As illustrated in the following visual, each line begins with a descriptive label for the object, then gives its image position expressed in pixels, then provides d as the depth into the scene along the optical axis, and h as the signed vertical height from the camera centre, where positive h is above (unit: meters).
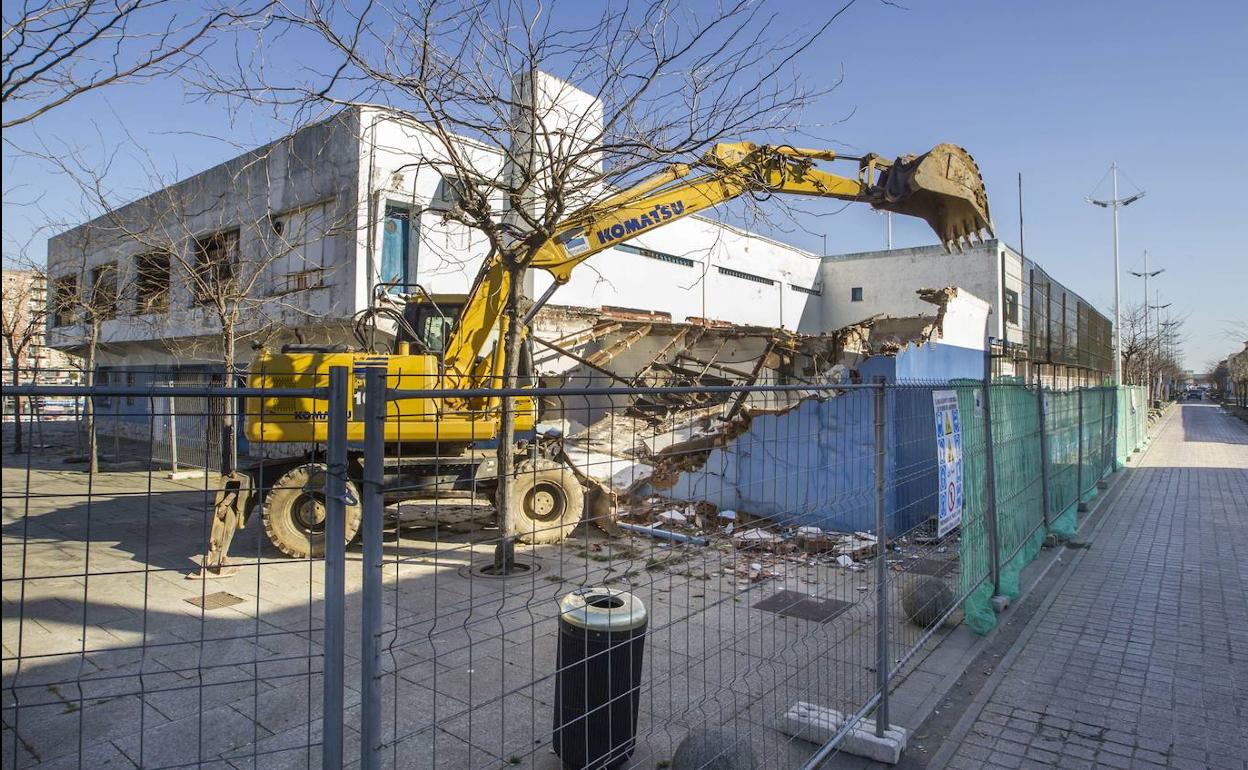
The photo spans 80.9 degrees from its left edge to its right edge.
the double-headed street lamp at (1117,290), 29.22 +4.47
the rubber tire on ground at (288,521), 7.73 -1.40
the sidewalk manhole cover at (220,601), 6.35 -1.89
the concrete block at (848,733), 3.72 -1.78
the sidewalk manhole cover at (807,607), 5.77 -1.78
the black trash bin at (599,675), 3.27 -1.30
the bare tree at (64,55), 3.11 +1.50
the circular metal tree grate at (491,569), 7.28 -1.81
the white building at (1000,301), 17.77 +3.26
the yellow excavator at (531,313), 7.64 +0.92
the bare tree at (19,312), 16.61 +1.99
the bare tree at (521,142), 5.93 +2.31
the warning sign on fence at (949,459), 4.97 -0.47
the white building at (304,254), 13.14 +2.94
